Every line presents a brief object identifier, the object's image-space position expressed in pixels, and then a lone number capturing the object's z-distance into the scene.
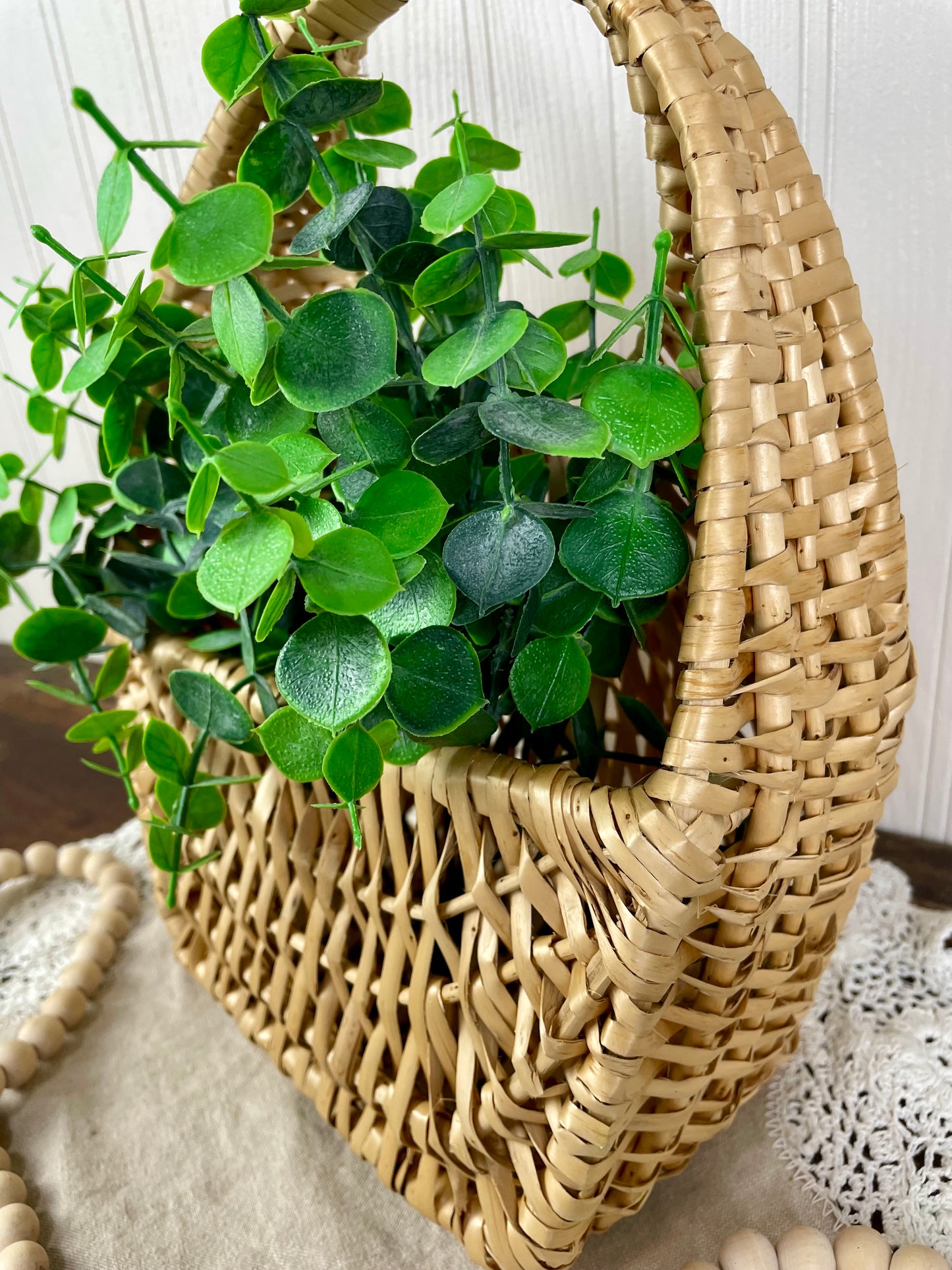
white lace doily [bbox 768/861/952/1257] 0.53
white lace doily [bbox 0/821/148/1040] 0.75
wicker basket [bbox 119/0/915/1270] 0.36
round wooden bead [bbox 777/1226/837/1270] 0.50
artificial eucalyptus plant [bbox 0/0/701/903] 0.33
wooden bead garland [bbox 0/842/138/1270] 0.55
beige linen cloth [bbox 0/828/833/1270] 0.54
